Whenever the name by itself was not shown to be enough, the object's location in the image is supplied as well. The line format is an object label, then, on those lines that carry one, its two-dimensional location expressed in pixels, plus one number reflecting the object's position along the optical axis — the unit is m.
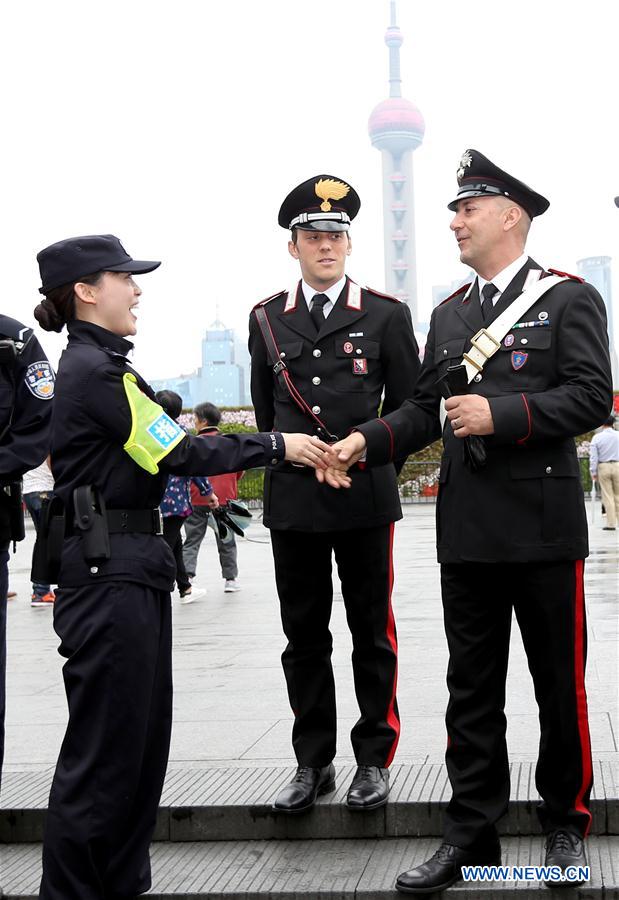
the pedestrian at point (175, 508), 10.02
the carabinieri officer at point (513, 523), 3.56
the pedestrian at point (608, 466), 17.22
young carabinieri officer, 4.21
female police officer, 3.41
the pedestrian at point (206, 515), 11.16
